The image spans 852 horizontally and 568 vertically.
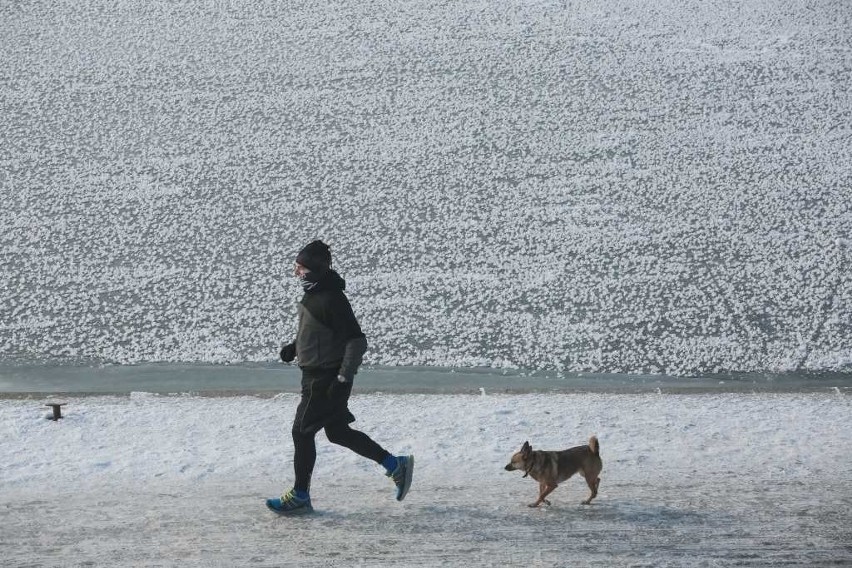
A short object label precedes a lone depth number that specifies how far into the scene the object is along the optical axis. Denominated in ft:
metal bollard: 48.65
